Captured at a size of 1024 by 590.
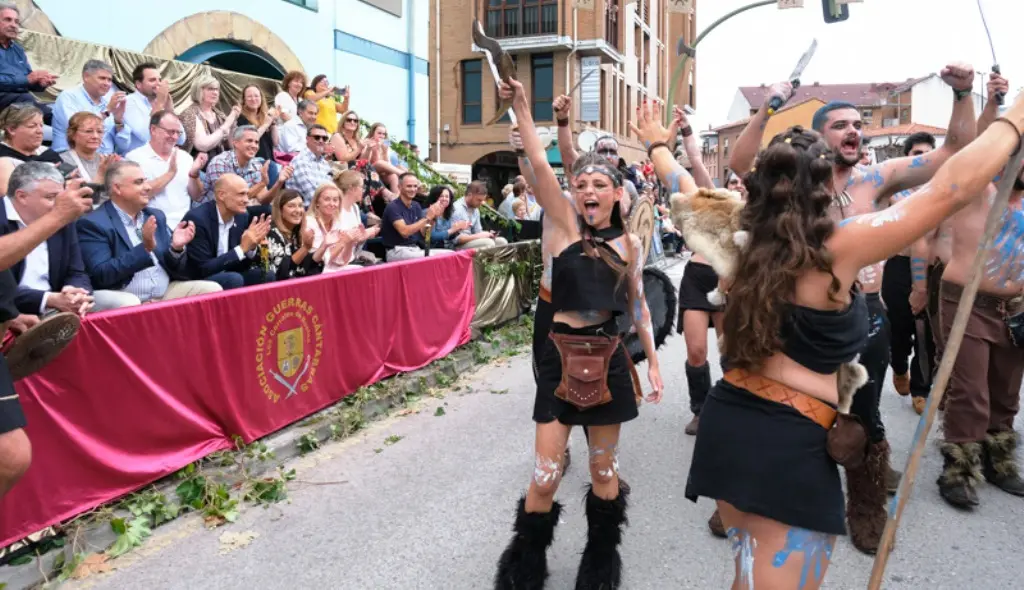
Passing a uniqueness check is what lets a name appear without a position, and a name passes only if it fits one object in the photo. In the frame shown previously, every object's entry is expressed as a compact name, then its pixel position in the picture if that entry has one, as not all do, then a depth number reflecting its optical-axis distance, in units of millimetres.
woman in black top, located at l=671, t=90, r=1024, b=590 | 2086
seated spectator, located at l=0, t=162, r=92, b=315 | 3889
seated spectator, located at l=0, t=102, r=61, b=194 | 5316
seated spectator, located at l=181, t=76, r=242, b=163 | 7695
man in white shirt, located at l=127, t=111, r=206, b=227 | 6203
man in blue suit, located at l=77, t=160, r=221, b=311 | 4664
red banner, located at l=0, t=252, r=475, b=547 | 3666
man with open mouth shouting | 3660
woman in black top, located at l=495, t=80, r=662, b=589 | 3123
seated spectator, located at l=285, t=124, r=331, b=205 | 7961
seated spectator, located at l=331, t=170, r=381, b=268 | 7078
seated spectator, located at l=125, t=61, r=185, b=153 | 7211
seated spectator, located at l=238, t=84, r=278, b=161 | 8477
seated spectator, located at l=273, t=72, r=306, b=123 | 8992
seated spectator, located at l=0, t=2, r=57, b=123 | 6254
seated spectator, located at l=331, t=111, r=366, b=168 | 9375
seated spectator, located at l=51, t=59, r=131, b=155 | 6688
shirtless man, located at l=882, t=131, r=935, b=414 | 5855
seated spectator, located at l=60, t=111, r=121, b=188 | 5730
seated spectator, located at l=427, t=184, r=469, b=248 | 9375
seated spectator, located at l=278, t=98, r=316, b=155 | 8891
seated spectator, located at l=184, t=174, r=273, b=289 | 5441
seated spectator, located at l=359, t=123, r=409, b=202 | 10211
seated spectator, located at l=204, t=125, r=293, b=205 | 6906
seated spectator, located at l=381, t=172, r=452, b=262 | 8188
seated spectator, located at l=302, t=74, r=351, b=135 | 9830
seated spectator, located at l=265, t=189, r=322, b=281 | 6012
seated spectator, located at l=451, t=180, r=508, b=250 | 9953
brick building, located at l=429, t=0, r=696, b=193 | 31266
